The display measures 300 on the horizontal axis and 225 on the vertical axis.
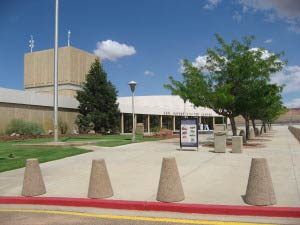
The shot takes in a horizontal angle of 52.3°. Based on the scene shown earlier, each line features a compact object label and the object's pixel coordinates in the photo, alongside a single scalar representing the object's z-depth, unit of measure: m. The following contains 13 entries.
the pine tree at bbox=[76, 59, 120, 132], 30.68
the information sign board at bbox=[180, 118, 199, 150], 14.73
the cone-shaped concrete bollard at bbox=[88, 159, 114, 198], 6.27
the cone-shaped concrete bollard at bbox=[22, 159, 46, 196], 6.73
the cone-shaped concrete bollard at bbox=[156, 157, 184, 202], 5.87
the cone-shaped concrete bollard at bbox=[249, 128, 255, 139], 25.55
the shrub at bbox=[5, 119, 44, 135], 24.52
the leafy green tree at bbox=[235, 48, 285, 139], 17.30
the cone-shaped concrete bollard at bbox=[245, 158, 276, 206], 5.53
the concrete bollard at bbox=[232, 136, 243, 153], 13.73
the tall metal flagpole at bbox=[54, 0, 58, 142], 16.75
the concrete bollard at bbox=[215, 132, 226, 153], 13.91
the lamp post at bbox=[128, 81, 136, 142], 21.68
